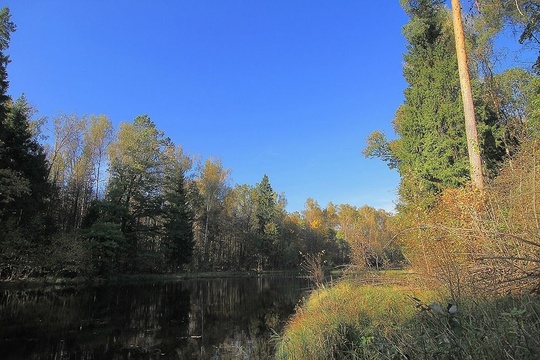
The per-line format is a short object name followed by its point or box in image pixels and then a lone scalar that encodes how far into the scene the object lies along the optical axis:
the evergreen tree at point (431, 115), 14.03
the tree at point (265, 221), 53.41
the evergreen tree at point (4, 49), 18.95
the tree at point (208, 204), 47.22
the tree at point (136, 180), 32.38
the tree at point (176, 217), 37.28
